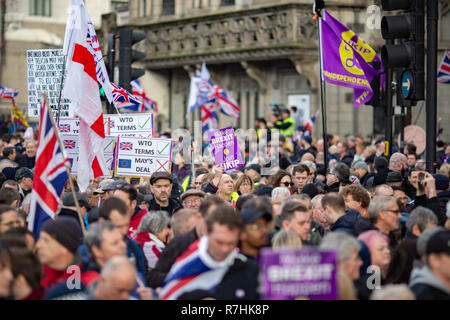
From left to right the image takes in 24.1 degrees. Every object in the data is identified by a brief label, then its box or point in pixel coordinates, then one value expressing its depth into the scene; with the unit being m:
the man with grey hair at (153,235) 9.17
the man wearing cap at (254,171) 15.93
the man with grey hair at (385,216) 9.43
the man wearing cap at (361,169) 16.28
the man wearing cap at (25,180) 13.89
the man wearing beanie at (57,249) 7.35
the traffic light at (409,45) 11.81
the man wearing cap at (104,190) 11.63
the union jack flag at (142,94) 28.03
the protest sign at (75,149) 13.11
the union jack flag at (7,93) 27.05
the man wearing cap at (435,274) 6.57
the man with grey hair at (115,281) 6.48
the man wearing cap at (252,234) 7.42
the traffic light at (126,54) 17.36
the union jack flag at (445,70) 23.41
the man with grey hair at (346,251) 6.99
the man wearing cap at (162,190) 12.14
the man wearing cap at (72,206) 10.48
